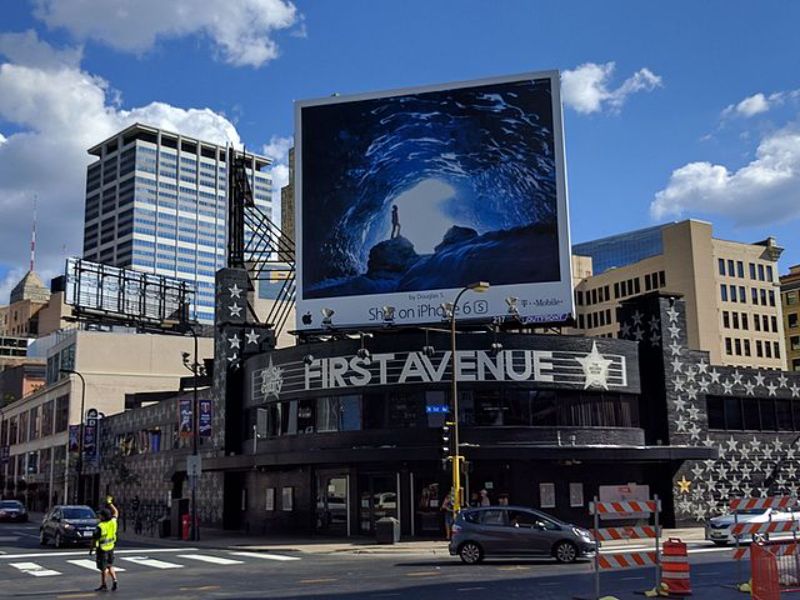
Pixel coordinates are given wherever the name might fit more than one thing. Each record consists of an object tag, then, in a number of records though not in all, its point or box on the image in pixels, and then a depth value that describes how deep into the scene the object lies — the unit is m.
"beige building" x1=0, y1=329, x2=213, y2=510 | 81.06
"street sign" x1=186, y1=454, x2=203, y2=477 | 41.84
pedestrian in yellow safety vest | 21.44
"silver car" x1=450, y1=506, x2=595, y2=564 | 26.81
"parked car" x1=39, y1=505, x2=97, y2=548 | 35.88
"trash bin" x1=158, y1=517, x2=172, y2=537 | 43.66
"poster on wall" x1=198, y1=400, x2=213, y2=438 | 49.47
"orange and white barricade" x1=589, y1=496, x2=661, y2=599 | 18.42
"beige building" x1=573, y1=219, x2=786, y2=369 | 128.62
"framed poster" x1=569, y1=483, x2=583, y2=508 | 39.53
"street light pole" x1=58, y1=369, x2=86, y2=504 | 66.81
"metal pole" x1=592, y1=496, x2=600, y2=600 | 17.38
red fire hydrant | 40.88
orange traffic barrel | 19.05
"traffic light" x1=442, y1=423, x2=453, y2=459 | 33.58
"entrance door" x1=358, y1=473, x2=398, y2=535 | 38.78
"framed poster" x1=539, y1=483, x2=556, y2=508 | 38.97
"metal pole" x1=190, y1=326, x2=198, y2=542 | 40.61
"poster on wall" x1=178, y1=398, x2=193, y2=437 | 52.28
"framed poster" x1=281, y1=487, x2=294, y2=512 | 42.91
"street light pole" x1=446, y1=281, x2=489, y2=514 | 32.75
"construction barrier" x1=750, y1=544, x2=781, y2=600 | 16.69
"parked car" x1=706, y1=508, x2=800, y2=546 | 32.41
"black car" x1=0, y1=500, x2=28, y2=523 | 62.56
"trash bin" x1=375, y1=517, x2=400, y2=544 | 34.84
